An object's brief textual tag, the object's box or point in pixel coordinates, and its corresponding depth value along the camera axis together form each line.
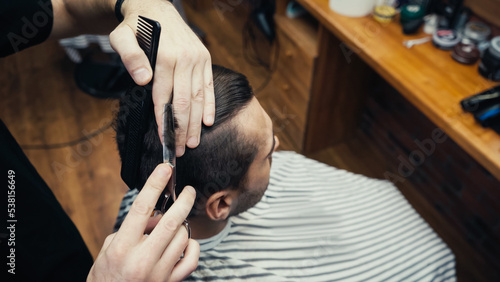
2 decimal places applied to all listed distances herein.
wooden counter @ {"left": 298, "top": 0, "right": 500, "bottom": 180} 1.05
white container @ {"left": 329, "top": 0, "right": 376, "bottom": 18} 1.43
